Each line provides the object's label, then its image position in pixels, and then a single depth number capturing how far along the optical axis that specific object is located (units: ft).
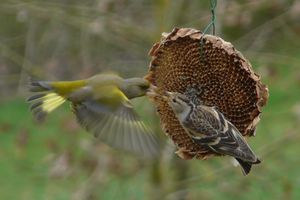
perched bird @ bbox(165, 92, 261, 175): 18.04
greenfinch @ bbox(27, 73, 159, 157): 18.78
